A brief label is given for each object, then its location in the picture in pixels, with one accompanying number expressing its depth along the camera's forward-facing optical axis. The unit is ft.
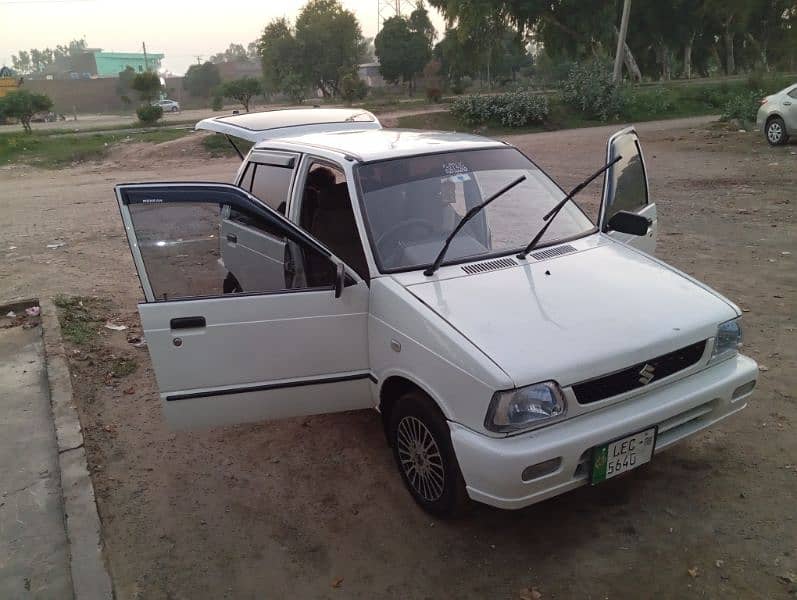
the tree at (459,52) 120.47
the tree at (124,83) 228.39
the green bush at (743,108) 59.98
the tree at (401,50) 168.35
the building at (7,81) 157.71
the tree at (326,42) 163.84
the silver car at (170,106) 184.03
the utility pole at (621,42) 87.04
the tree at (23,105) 88.63
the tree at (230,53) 461.16
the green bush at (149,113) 94.02
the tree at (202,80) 242.99
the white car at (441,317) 8.39
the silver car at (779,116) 43.83
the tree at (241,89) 121.49
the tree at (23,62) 520.42
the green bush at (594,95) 79.41
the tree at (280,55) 163.32
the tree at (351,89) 114.01
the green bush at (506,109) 75.97
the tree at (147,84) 113.09
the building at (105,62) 409.90
